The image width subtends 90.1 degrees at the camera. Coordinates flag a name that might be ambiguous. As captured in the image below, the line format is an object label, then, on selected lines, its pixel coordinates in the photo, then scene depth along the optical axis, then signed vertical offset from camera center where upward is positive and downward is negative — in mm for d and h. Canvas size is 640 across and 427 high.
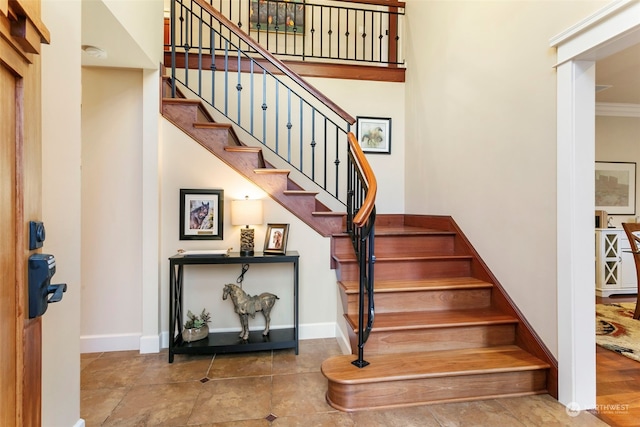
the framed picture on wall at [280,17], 4941 +3104
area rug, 2613 -1087
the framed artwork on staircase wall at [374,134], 4047 +1028
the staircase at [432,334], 1923 -839
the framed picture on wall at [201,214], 2760 +0
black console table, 2498 -933
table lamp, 2621 +17
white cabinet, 4273 -667
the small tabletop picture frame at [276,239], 2723 -215
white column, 1818 -79
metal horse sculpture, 2621 -738
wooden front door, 919 +64
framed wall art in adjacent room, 4648 +401
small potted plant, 2592 -938
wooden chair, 3200 -265
